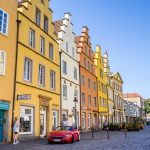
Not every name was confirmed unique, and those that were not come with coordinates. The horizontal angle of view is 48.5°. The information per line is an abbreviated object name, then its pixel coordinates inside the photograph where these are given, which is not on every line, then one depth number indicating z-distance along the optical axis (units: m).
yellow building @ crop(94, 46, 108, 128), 30.94
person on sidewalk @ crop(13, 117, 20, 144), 12.14
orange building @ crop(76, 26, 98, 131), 24.70
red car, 12.48
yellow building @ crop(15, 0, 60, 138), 14.16
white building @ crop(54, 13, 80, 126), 20.05
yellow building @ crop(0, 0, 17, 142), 12.36
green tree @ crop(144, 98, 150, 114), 84.70
